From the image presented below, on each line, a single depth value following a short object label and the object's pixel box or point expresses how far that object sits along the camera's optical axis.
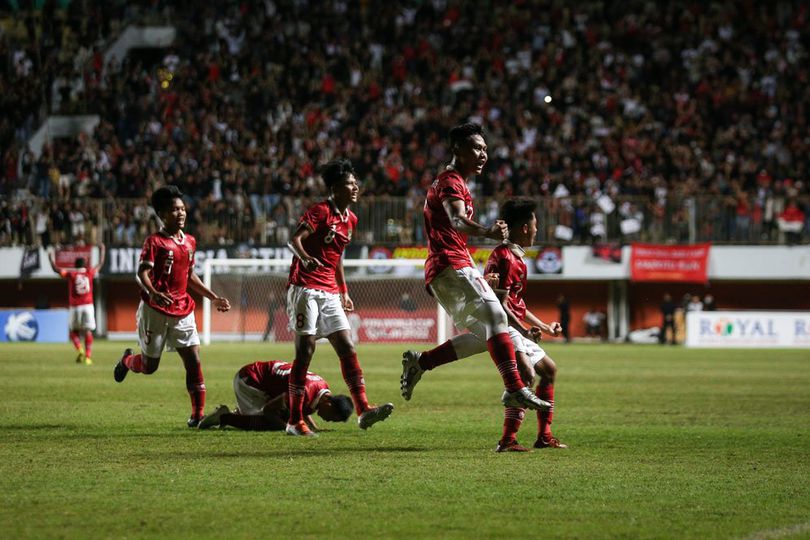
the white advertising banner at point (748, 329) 38.28
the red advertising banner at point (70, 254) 41.44
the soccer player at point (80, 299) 27.02
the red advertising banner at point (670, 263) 40.91
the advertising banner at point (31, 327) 40.12
